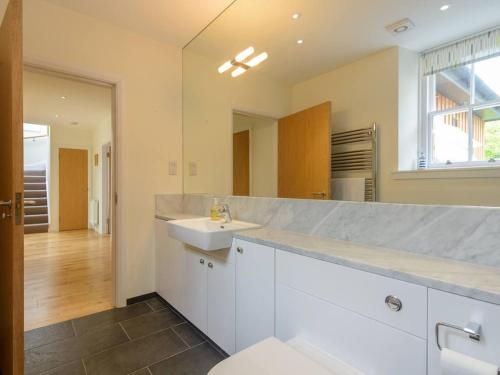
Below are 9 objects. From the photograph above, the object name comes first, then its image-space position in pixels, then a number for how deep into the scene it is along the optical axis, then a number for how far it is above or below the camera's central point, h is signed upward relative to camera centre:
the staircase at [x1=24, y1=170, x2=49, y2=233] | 5.68 -0.43
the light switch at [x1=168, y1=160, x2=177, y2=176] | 2.56 +0.17
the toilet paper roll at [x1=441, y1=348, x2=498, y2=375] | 0.61 -0.43
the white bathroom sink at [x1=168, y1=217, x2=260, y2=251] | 1.43 -0.28
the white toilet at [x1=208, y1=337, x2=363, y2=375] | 0.83 -0.59
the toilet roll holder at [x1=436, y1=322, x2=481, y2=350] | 0.67 -0.37
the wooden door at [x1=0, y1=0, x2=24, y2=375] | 1.15 -0.03
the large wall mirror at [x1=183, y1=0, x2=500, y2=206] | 1.02 +0.44
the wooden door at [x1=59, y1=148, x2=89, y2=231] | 5.99 -0.09
